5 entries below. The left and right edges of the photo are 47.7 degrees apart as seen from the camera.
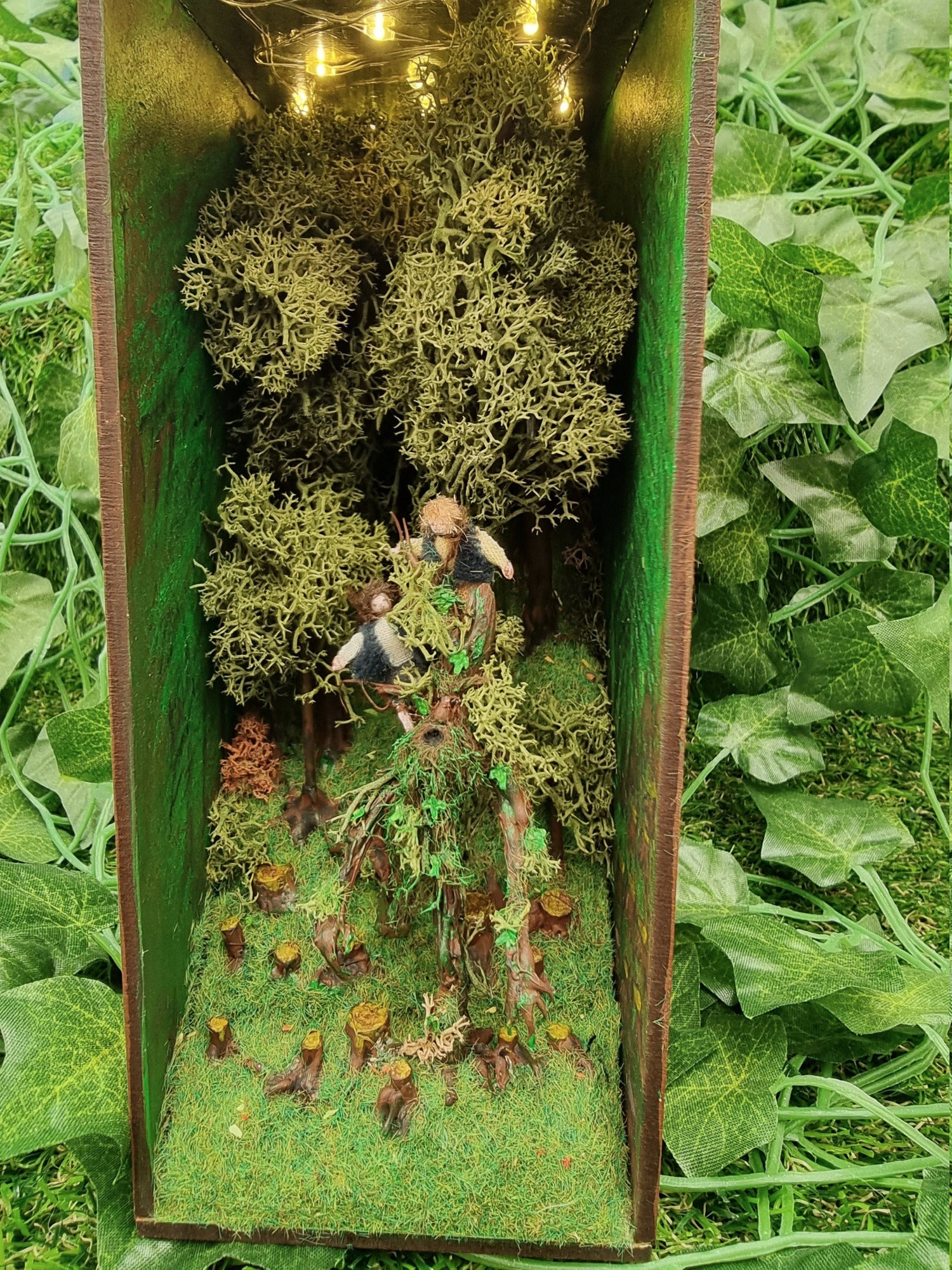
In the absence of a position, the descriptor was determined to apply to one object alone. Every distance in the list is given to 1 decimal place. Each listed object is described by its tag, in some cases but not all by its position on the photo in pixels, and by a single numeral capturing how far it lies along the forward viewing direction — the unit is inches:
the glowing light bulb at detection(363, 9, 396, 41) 9.9
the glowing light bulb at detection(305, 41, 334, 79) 10.3
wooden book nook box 7.8
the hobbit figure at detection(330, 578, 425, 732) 9.2
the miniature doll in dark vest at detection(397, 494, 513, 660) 8.8
